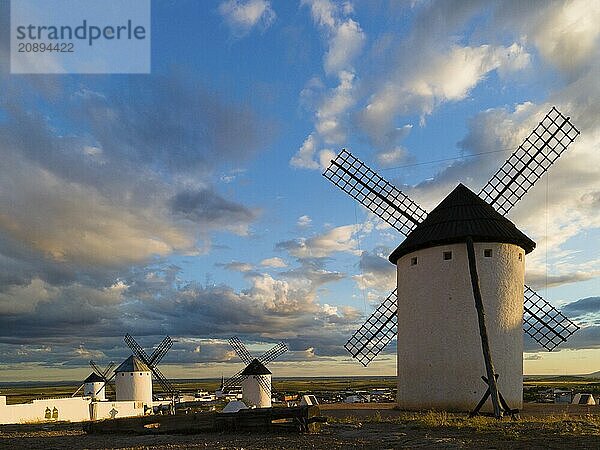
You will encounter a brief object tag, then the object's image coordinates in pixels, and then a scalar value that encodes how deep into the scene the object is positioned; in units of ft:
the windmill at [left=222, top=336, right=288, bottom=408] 118.32
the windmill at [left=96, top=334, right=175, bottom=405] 135.74
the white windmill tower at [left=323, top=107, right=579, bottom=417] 59.26
